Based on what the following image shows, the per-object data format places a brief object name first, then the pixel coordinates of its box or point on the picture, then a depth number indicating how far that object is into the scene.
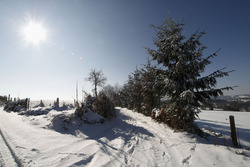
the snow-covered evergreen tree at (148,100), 10.93
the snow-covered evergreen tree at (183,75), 4.86
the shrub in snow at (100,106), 6.66
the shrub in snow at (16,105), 12.29
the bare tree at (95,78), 34.02
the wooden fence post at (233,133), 3.59
